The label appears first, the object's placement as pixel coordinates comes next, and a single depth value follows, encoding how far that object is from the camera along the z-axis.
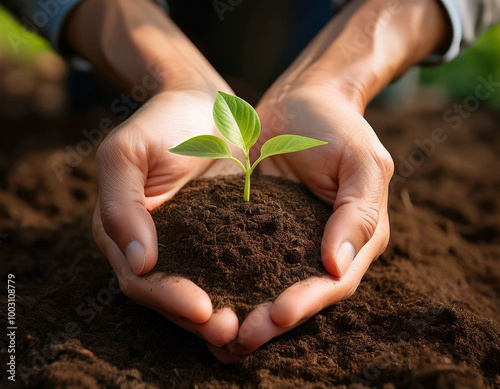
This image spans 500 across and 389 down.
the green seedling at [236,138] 0.40
